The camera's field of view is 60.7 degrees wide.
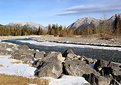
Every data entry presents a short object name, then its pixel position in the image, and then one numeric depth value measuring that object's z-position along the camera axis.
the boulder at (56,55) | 11.91
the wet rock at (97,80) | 7.26
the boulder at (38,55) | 13.43
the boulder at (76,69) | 8.48
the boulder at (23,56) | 11.75
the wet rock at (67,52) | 14.23
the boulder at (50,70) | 8.24
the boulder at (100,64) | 9.57
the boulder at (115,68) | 8.61
